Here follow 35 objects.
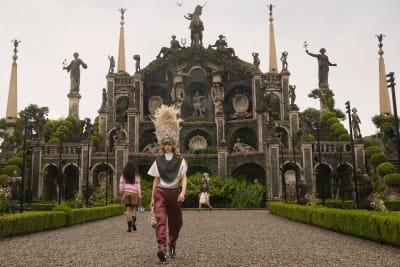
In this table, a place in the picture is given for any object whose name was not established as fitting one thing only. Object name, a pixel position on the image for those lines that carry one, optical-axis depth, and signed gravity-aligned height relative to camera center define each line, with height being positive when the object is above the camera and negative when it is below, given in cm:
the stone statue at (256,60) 5007 +1375
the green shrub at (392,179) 3375 +31
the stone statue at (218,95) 4847 +976
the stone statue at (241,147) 4362 +366
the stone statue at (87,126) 3776 +505
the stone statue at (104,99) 5003 +962
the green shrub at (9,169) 3703 +153
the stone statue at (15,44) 5340 +1684
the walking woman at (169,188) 829 -4
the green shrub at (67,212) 1775 -97
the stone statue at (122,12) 6200 +2370
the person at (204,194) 3213 -61
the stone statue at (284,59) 5022 +1400
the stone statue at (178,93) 4981 +1022
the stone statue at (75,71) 5338 +1375
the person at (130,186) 1405 +1
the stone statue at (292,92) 4666 +945
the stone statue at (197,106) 5038 +879
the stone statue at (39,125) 3997 +546
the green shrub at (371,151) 3919 +284
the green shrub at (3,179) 3518 +69
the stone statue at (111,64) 5137 +1383
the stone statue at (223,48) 5209 +1574
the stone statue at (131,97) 4734 +934
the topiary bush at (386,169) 3566 +114
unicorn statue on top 5350 +1860
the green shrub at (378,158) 3775 +210
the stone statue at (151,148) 4509 +382
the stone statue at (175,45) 5280 +1636
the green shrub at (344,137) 4188 +433
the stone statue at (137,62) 4990 +1372
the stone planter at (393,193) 3359 -74
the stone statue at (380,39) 5273 +1682
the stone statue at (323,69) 5438 +1376
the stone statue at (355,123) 3800 +514
